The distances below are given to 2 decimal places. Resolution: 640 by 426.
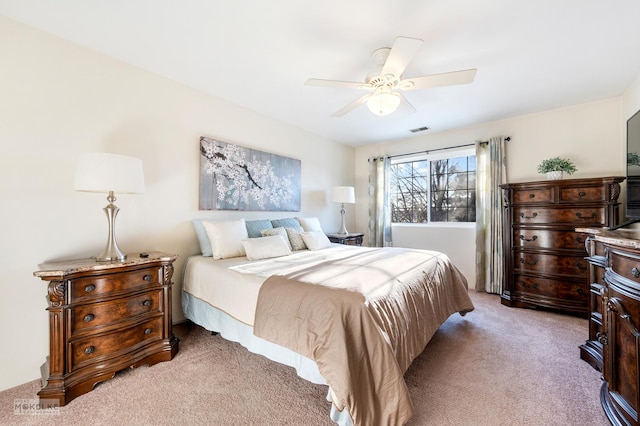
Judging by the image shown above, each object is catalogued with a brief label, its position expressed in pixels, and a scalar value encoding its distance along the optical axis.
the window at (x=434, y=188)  4.21
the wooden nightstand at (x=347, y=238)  4.16
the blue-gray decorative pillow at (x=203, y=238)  2.70
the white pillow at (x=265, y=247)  2.54
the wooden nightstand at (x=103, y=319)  1.61
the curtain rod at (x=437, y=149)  3.71
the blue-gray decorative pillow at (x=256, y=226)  3.04
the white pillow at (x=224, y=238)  2.58
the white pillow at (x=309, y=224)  3.67
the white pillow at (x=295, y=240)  3.17
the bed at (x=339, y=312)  1.32
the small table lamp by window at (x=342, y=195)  4.34
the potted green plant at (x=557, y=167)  3.11
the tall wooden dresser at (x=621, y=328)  1.21
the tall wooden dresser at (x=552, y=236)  2.83
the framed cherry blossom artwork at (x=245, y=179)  2.96
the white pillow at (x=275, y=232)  3.02
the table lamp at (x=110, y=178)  1.79
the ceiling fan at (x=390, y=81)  1.82
